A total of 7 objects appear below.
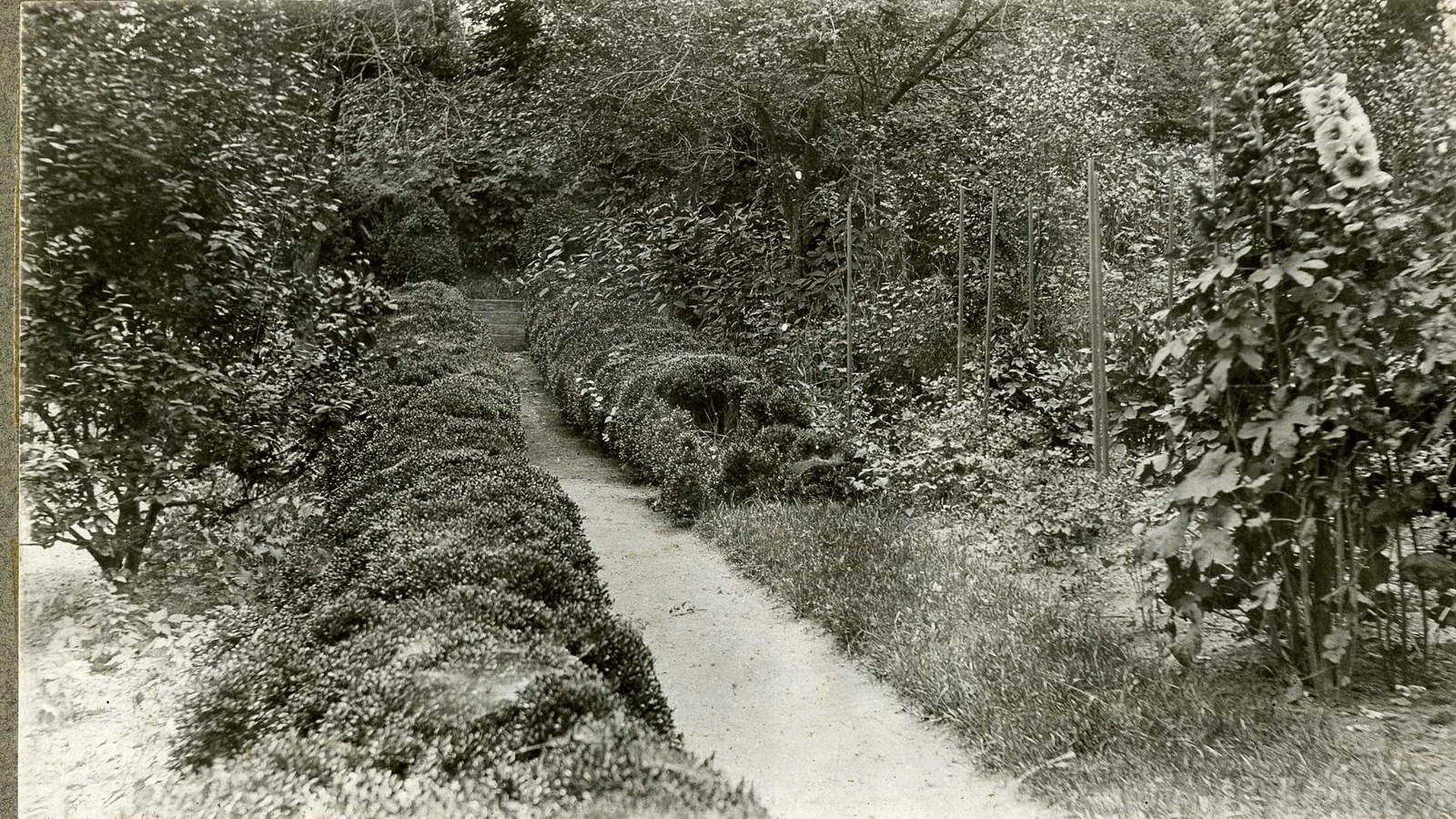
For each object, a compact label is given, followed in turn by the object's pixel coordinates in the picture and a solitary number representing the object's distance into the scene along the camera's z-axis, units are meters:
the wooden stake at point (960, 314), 6.27
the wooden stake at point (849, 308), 7.18
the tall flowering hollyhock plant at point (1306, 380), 2.73
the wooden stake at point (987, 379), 6.08
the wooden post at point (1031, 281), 6.46
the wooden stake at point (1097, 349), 4.85
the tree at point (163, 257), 2.83
